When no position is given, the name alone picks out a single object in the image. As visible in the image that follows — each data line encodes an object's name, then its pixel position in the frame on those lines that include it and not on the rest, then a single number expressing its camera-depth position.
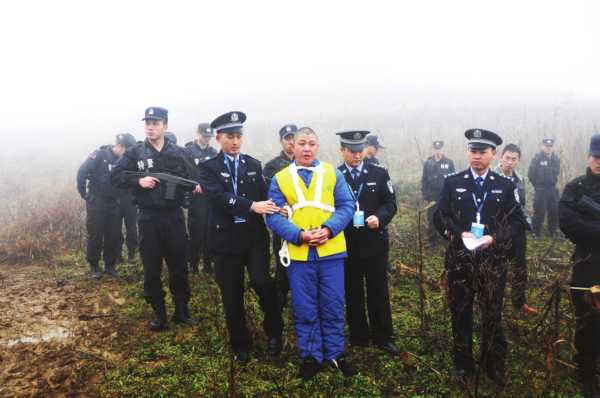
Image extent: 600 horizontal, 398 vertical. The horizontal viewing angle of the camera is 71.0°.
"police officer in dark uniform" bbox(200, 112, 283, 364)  4.12
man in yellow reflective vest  3.75
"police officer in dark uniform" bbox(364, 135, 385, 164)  7.42
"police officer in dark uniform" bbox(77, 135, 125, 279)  7.27
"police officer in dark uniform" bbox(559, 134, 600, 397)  3.44
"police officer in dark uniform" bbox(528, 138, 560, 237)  8.94
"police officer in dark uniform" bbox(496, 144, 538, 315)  4.89
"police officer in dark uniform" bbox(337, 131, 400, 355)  4.29
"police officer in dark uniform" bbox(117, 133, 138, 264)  7.65
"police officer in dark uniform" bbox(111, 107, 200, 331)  4.87
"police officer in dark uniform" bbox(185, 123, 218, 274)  7.12
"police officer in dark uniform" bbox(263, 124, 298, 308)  5.15
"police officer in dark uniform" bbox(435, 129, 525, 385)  3.58
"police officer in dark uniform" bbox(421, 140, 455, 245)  9.02
